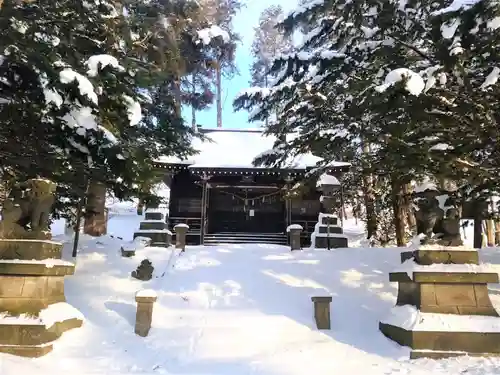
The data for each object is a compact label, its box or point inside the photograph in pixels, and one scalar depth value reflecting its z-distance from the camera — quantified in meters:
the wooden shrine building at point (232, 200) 18.45
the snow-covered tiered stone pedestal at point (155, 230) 13.89
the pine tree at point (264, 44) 34.69
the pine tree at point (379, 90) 5.84
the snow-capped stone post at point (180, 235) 13.22
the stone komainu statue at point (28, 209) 6.50
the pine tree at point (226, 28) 18.36
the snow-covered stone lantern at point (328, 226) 13.89
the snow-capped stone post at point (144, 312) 6.98
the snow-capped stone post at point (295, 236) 13.54
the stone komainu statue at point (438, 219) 6.91
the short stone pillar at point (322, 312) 7.26
